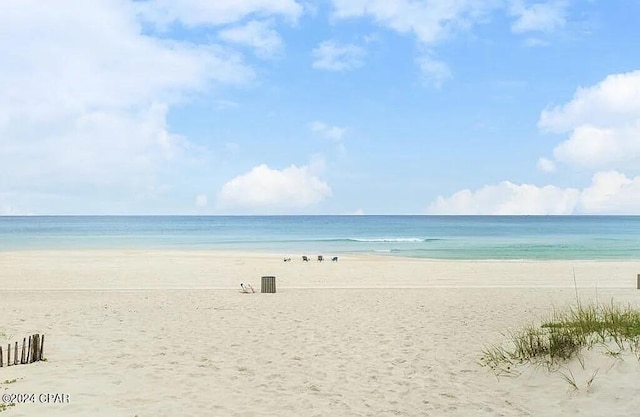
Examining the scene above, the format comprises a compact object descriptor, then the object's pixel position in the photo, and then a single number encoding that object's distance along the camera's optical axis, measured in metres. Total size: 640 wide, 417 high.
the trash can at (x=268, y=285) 17.81
